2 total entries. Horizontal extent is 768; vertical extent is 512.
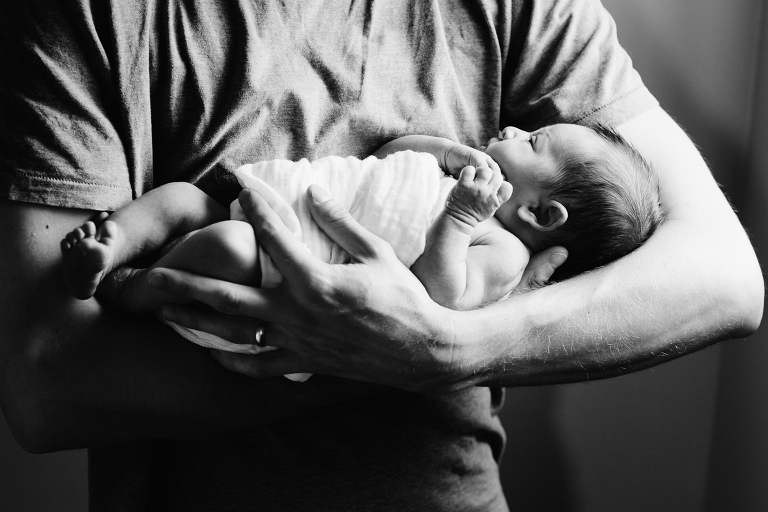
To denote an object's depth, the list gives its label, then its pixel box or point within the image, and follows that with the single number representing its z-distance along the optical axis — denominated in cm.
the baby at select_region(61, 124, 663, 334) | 99
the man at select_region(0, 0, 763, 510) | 100
